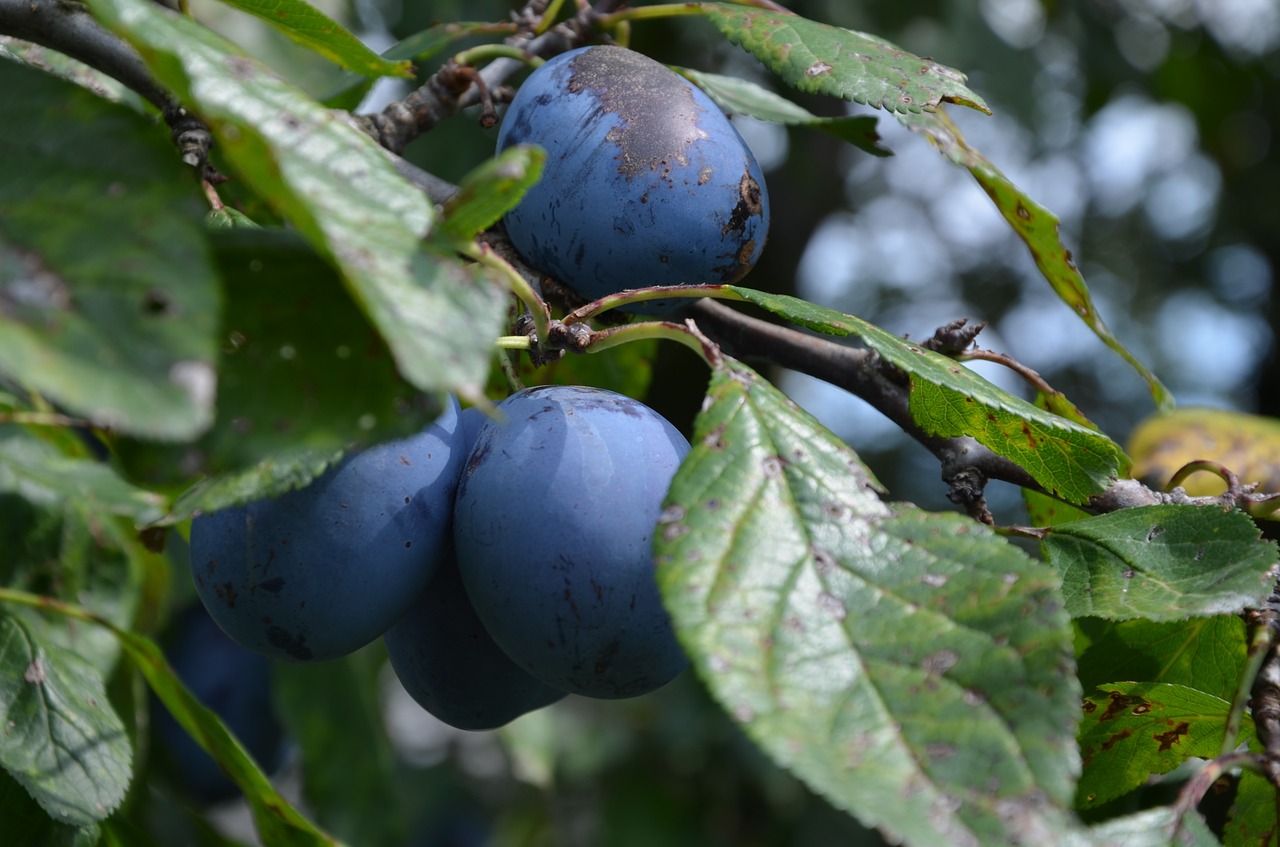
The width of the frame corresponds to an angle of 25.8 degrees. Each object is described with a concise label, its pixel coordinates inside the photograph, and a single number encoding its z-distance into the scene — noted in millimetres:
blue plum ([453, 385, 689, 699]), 370
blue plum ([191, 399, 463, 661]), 372
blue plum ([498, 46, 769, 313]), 401
